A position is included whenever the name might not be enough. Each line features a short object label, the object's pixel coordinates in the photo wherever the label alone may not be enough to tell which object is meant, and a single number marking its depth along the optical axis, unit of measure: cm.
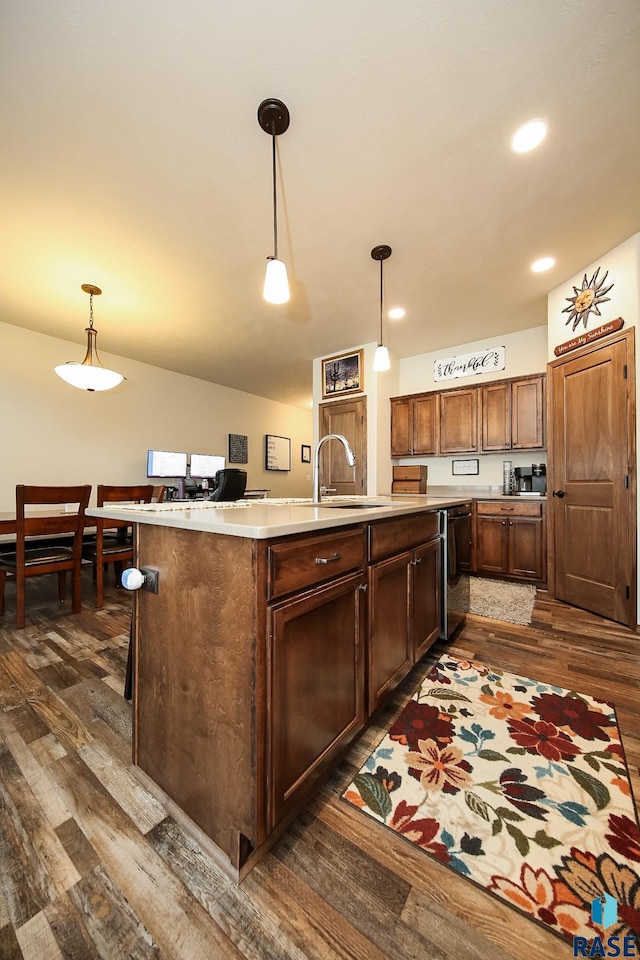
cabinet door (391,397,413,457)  448
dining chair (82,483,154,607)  290
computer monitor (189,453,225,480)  535
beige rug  240
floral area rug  85
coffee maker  369
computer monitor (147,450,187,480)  476
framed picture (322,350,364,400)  433
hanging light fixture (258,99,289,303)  156
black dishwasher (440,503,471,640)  206
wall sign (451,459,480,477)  429
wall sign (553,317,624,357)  254
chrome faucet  208
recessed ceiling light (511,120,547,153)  162
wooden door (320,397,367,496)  436
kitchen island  85
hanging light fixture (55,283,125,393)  297
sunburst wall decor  268
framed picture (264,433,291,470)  675
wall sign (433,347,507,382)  405
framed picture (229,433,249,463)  606
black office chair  267
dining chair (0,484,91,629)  245
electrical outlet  107
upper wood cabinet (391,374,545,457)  367
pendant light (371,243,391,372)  251
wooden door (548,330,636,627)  248
